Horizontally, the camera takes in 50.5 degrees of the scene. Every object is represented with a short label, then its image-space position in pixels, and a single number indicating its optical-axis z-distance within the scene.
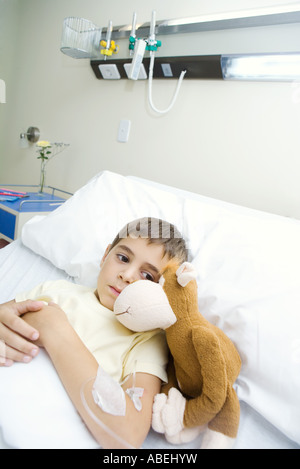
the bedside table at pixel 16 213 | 1.24
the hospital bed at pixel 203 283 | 0.38
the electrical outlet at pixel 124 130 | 1.47
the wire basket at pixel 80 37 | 1.48
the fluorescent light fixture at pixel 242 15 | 1.04
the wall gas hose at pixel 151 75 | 1.27
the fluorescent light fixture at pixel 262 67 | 1.04
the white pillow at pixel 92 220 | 0.83
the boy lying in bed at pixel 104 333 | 0.38
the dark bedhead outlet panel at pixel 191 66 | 1.18
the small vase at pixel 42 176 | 1.69
